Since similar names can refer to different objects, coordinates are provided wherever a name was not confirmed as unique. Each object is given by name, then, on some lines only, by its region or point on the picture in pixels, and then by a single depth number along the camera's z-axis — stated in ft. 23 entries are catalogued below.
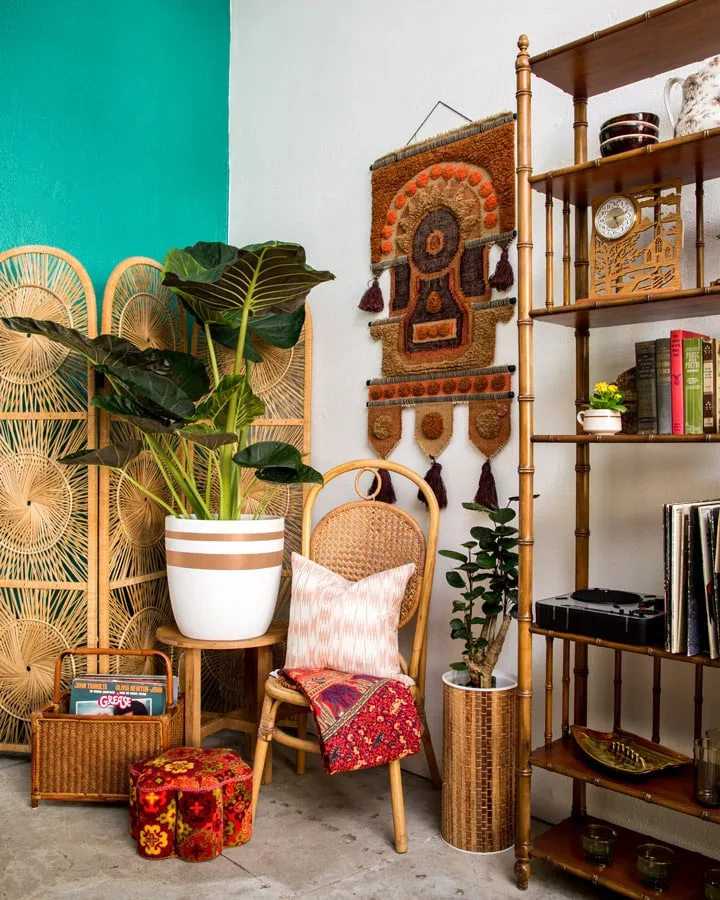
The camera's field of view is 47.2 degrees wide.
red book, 5.86
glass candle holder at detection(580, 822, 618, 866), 6.20
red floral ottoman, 6.77
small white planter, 6.13
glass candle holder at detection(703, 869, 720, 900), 5.56
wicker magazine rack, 7.86
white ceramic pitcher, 5.71
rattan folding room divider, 8.91
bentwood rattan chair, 7.57
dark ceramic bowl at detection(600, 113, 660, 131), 6.04
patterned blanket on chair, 6.73
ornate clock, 6.15
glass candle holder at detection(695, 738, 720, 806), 5.56
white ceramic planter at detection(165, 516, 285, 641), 8.05
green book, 5.80
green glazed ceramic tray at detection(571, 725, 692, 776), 6.05
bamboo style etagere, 5.75
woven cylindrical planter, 6.98
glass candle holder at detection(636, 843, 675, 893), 5.84
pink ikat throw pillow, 7.57
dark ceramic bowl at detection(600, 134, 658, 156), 6.03
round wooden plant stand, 8.19
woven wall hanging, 8.25
